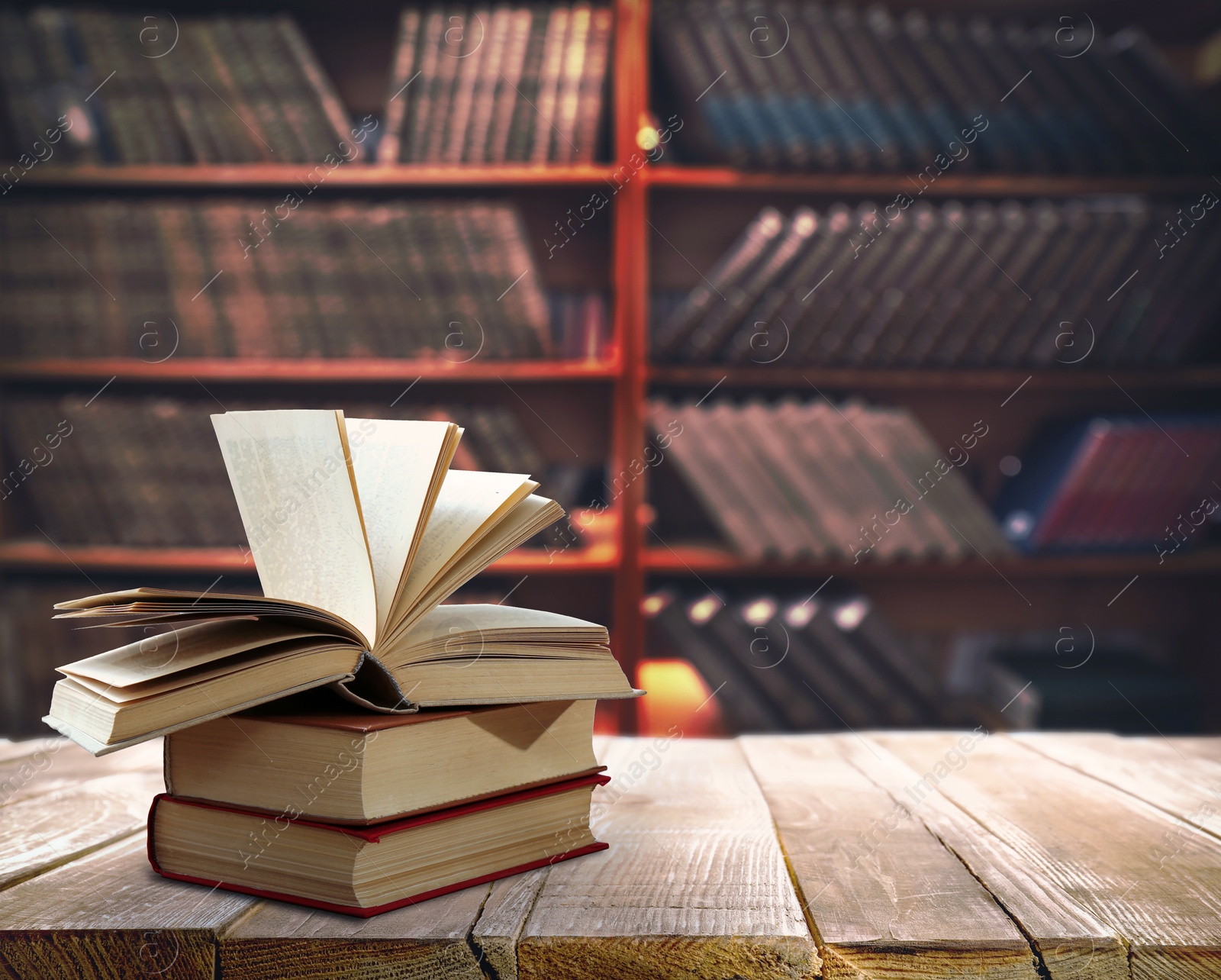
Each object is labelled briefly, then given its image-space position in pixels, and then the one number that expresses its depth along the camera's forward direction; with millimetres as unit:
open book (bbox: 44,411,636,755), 503
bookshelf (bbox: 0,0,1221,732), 2115
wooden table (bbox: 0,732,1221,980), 470
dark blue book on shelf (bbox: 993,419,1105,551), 2168
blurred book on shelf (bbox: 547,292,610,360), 2316
